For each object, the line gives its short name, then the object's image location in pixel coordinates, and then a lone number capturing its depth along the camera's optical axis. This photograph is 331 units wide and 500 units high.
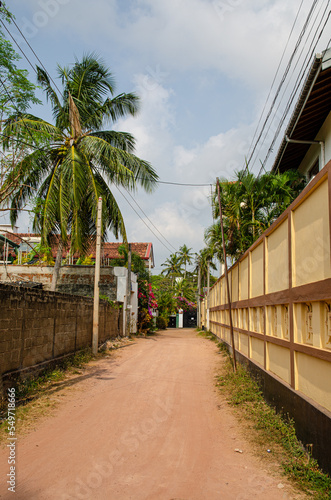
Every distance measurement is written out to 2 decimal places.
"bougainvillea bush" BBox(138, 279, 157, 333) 24.73
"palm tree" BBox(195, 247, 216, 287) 42.56
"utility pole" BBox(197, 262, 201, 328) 40.15
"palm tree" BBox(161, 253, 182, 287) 54.91
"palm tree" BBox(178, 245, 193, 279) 55.69
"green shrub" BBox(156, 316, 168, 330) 35.38
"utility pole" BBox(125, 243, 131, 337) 19.42
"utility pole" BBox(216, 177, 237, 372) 8.98
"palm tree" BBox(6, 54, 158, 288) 13.34
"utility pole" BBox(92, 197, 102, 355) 12.62
